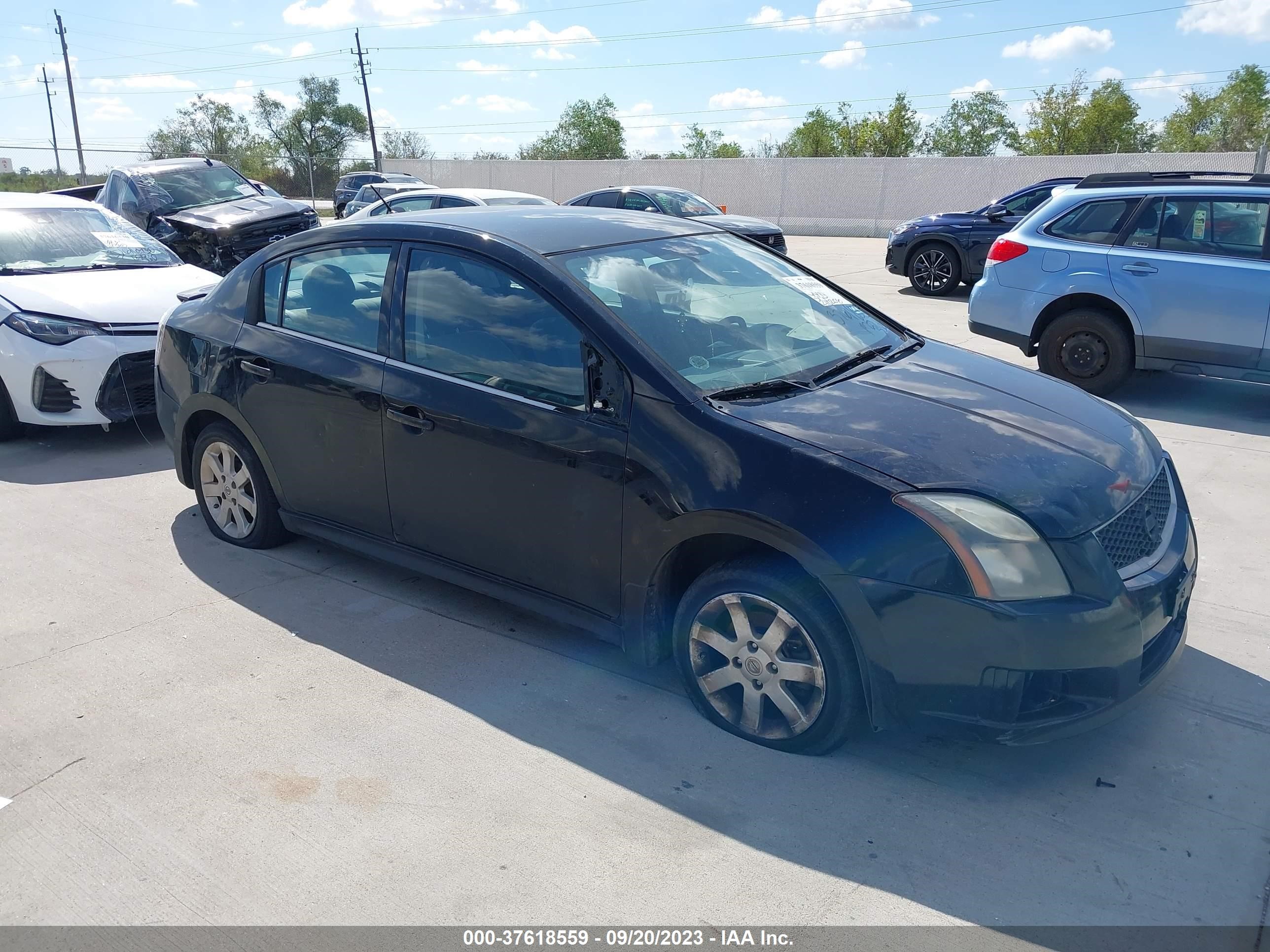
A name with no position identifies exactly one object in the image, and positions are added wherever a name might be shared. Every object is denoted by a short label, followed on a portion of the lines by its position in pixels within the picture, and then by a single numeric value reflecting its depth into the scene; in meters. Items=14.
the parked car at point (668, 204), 15.17
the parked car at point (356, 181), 28.52
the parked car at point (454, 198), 12.89
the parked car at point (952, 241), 13.55
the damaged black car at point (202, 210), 12.31
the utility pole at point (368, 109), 48.04
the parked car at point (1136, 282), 7.24
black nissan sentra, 2.91
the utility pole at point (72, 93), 41.97
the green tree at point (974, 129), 55.28
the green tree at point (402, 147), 60.39
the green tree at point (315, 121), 72.69
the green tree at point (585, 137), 65.12
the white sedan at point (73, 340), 6.56
